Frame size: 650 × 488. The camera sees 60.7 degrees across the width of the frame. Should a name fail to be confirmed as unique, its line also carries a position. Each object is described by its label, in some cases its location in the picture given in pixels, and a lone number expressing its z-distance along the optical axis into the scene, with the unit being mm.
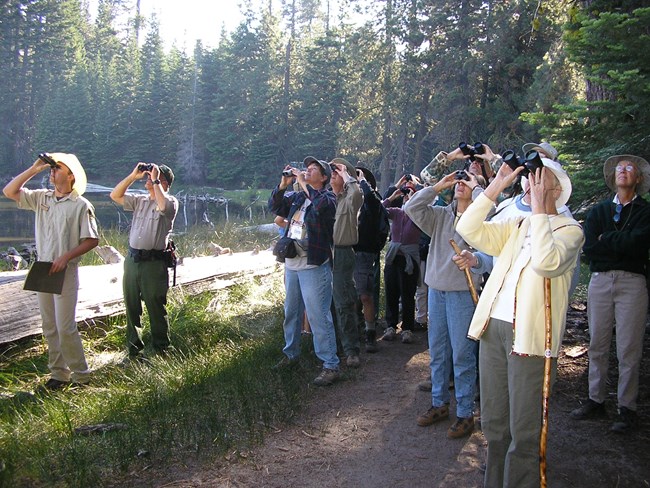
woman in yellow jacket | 2785
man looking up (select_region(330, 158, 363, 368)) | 5785
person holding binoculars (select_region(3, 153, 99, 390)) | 5297
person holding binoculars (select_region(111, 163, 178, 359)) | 5777
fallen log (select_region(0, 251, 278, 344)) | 6078
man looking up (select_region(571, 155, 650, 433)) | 4242
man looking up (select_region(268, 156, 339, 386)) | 5242
